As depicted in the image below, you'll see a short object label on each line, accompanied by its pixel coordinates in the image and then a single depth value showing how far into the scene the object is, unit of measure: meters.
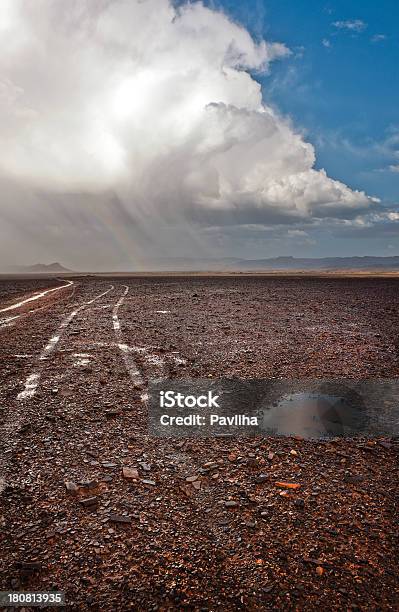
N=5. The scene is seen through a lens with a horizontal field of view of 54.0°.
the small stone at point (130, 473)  4.34
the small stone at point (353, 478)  4.32
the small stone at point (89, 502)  3.82
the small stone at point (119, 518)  3.60
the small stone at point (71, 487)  4.01
